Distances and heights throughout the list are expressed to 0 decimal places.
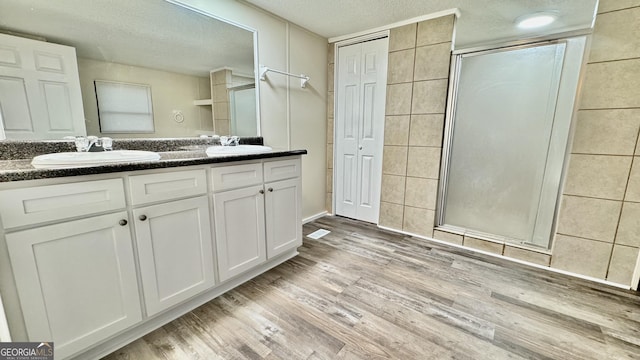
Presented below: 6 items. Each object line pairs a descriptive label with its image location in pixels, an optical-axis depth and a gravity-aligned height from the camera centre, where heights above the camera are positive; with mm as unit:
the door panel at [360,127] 2693 +108
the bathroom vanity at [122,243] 953 -496
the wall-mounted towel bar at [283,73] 2262 +573
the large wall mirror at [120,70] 1266 +387
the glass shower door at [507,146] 2051 -62
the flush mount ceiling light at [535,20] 2205 +1044
